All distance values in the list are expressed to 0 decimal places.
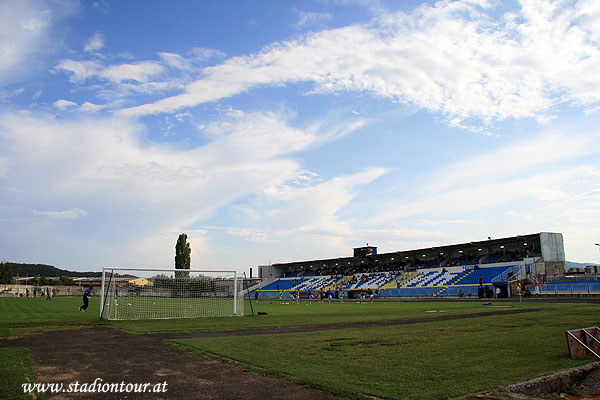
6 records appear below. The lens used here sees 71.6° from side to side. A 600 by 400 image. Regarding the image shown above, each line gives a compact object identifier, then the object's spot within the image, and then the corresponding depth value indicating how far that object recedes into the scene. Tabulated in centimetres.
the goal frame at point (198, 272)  2377
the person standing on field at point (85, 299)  2858
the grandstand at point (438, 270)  4875
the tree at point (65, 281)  12040
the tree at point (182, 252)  8253
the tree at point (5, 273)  11800
